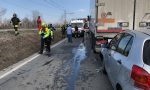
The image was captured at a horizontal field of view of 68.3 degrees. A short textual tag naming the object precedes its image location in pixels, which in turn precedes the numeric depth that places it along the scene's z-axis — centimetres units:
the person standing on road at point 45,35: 597
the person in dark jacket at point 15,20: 883
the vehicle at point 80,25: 1397
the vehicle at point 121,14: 455
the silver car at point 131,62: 168
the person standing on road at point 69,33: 967
